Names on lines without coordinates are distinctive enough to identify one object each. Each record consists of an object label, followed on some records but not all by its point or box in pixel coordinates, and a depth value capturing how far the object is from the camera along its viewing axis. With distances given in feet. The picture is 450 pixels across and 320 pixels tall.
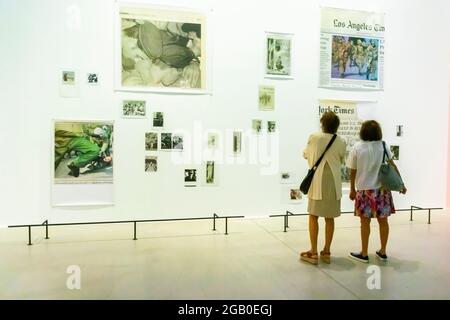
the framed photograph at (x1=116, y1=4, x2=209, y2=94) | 13.05
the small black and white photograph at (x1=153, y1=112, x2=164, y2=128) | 13.42
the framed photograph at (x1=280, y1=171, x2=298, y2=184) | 14.62
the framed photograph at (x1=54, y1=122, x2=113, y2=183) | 12.83
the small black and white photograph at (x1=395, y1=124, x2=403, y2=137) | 15.69
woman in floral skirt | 9.43
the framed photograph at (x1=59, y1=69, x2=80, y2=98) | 12.69
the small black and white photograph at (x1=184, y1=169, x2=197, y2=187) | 13.84
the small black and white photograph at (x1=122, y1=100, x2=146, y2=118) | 13.17
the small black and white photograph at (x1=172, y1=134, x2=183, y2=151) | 13.65
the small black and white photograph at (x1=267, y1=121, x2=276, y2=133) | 14.33
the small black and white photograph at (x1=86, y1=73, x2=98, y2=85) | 12.87
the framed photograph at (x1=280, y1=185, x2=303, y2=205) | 14.70
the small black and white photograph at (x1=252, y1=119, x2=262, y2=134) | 14.20
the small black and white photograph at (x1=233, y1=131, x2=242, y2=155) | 14.08
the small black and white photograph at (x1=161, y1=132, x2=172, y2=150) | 13.54
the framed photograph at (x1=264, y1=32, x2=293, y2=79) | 14.12
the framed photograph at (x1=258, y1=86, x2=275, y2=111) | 14.17
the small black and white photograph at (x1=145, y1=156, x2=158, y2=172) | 13.48
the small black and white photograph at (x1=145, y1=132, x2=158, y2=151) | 13.41
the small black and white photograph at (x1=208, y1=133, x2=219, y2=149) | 13.89
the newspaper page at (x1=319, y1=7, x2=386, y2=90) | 14.69
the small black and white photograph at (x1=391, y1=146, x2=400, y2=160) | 15.67
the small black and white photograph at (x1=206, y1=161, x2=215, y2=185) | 13.97
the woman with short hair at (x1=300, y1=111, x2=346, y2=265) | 9.21
